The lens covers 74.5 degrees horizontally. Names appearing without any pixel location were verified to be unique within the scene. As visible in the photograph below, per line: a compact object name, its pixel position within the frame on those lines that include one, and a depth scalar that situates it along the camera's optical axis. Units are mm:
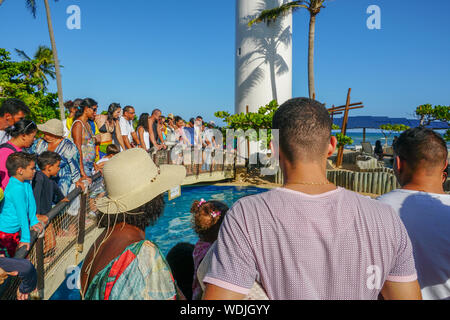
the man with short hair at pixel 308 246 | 1152
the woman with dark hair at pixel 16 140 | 3629
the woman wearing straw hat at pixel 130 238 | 1414
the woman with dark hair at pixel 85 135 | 5258
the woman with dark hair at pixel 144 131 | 8977
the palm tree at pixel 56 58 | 17517
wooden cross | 16219
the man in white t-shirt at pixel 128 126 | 7512
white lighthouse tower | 20969
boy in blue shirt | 3346
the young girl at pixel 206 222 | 2395
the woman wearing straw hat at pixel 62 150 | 4727
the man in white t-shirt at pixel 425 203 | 1754
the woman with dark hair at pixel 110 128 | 6582
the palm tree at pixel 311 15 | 18328
